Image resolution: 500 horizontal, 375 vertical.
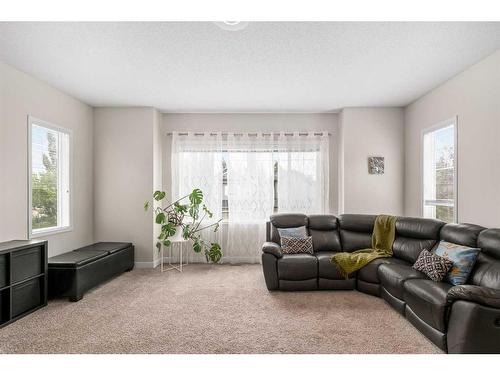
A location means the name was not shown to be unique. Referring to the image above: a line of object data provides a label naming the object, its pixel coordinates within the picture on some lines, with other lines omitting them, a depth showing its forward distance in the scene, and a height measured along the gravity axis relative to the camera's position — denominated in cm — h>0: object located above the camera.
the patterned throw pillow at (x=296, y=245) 424 -82
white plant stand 496 -118
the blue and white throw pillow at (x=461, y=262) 279 -71
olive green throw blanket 380 -87
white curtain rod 543 +100
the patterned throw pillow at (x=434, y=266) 291 -78
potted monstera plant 488 -56
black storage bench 352 -102
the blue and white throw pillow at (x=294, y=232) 445 -66
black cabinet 289 -92
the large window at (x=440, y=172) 392 +22
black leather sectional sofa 207 -89
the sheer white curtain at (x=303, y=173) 541 +28
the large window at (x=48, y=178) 384 +15
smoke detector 221 +123
